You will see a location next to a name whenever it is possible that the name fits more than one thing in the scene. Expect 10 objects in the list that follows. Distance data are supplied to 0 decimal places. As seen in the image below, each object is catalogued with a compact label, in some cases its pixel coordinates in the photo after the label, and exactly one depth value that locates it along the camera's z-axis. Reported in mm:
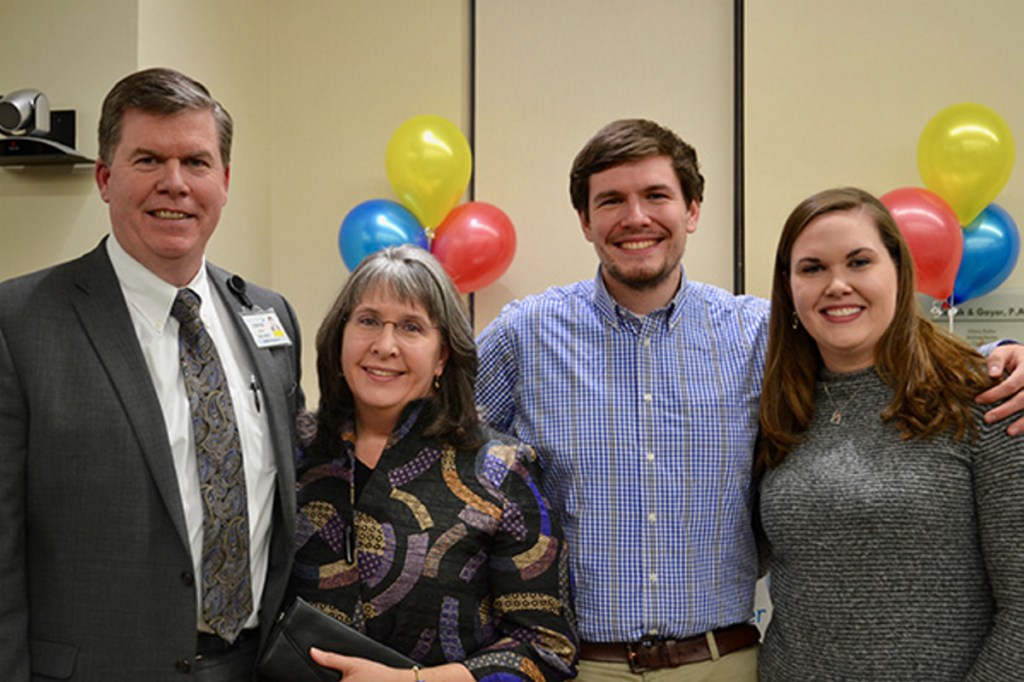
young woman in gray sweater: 1613
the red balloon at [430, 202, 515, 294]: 3572
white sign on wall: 3682
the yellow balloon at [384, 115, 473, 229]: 3574
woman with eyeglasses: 1646
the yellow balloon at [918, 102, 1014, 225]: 3293
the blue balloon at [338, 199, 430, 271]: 3592
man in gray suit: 1499
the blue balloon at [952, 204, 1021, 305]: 3385
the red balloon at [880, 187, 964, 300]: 3182
